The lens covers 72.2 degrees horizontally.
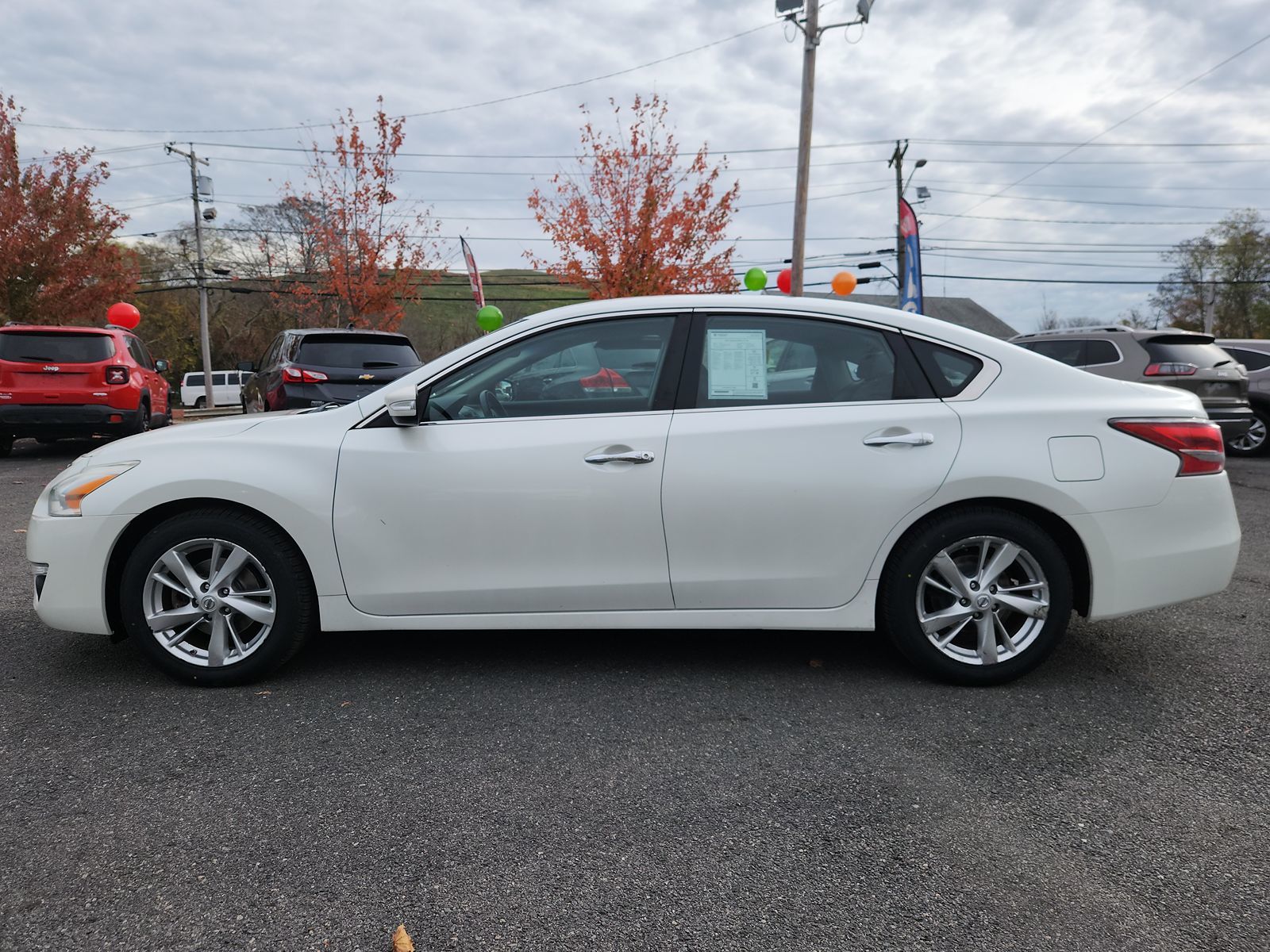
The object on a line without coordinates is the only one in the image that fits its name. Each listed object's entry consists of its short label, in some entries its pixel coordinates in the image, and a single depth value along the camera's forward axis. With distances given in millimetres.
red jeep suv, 10641
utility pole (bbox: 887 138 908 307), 38031
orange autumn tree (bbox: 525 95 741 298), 26812
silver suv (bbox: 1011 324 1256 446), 10305
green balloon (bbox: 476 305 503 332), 22156
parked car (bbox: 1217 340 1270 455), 11891
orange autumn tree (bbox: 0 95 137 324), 22697
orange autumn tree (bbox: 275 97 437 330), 28797
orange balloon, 21119
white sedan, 3352
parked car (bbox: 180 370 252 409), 40281
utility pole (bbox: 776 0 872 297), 16922
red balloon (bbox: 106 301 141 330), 22828
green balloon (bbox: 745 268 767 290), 22469
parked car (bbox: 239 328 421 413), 9484
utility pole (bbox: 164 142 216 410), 35812
